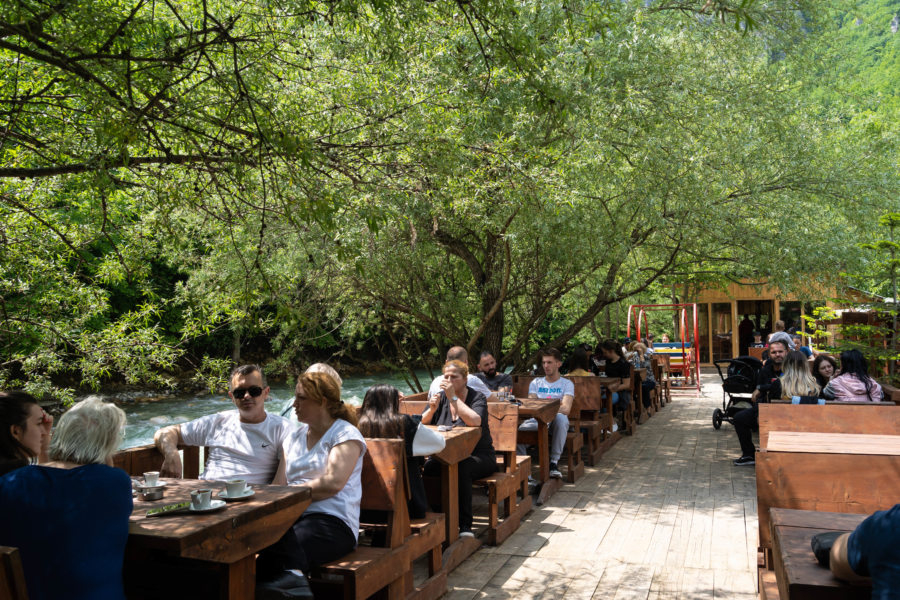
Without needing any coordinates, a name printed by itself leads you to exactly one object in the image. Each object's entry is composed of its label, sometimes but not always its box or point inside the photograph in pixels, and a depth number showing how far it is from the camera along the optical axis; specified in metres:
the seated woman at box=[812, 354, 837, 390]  7.61
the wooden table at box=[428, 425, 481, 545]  4.81
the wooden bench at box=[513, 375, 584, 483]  7.21
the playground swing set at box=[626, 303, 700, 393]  16.87
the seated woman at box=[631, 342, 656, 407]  13.01
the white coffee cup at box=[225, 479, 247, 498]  3.06
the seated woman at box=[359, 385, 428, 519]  4.35
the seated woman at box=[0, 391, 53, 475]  3.00
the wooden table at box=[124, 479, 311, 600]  2.59
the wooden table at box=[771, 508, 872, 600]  2.19
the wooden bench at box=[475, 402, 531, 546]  5.35
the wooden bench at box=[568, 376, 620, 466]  8.36
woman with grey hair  2.41
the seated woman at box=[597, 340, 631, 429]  10.27
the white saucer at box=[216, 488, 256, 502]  3.02
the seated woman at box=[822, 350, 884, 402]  6.46
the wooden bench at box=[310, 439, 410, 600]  3.68
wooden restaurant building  26.42
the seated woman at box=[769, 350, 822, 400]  7.15
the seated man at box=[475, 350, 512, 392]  7.84
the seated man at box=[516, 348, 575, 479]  7.33
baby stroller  10.34
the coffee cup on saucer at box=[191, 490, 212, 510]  2.85
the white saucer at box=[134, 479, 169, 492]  3.31
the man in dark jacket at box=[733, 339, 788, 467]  8.12
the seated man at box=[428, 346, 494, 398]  6.38
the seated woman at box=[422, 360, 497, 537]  5.43
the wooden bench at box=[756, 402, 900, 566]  3.39
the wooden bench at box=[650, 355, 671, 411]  14.80
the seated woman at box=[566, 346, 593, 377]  9.30
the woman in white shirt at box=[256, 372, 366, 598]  3.33
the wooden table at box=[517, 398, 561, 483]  6.64
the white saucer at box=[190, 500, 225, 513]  2.84
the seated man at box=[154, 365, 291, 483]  4.06
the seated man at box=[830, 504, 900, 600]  1.91
